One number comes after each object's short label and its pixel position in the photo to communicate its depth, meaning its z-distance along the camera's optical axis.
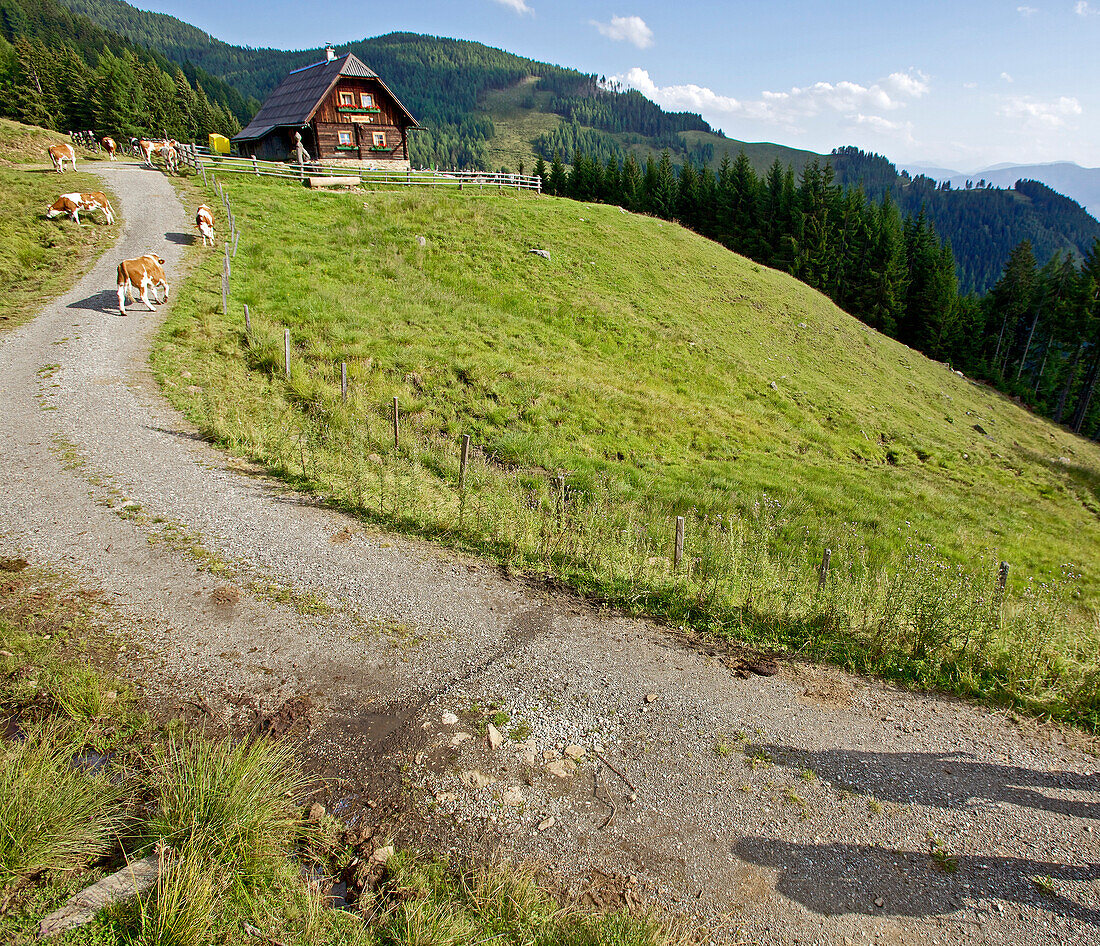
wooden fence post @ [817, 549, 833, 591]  9.52
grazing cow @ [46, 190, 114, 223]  23.27
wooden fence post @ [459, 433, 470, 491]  11.34
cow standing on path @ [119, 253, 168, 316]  17.98
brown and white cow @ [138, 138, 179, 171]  35.22
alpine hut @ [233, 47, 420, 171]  39.75
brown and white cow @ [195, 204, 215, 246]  23.53
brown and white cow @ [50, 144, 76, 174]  29.75
